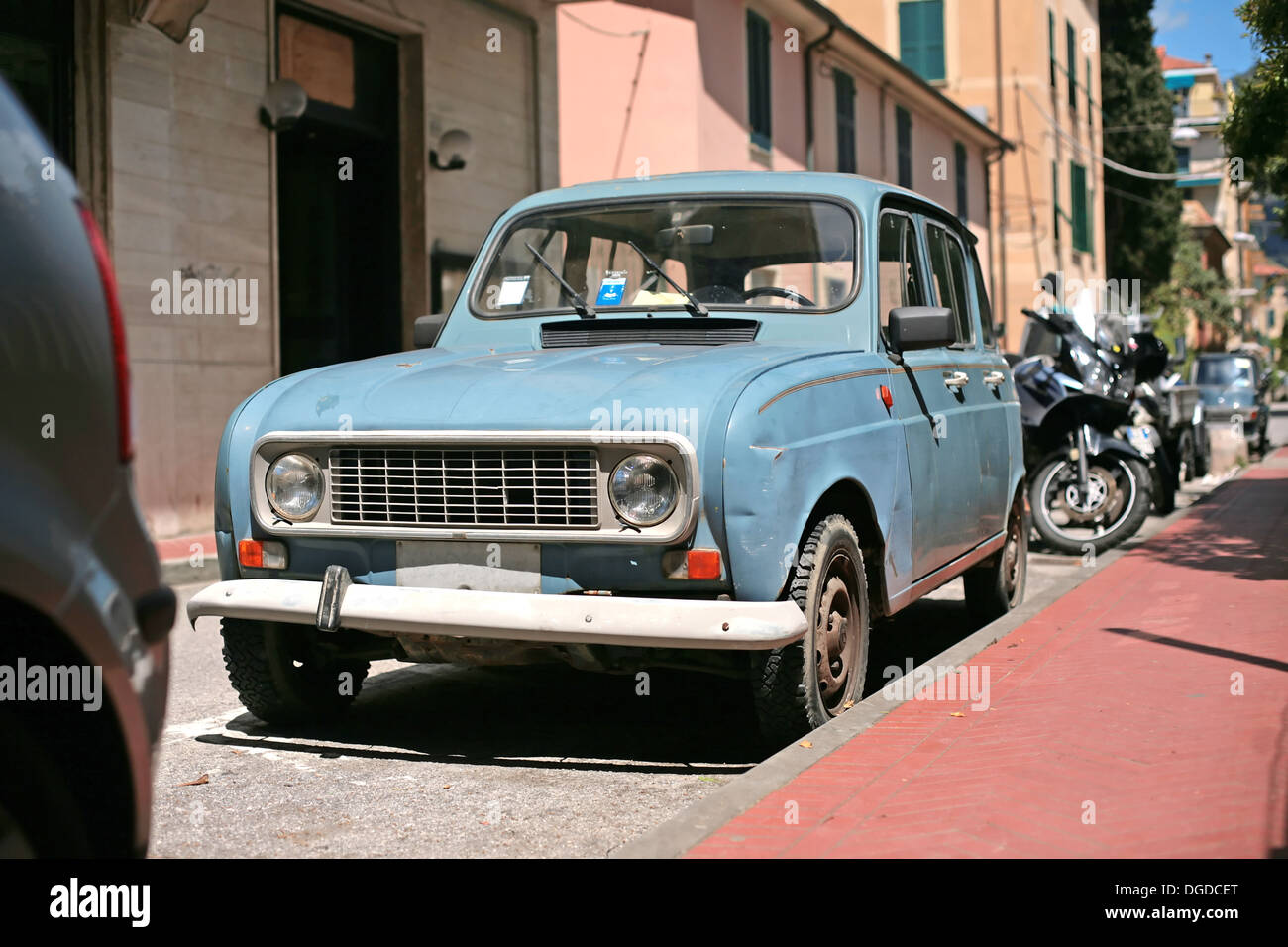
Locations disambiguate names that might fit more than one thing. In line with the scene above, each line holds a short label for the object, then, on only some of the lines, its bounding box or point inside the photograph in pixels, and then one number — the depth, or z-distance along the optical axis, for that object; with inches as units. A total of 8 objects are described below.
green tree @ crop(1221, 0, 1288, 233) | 416.5
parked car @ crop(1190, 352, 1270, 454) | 986.7
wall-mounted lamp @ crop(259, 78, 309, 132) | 514.9
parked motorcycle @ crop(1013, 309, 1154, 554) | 426.3
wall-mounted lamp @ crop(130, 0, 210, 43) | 441.1
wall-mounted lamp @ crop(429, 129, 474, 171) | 606.2
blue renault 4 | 170.2
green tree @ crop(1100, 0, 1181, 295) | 1819.6
